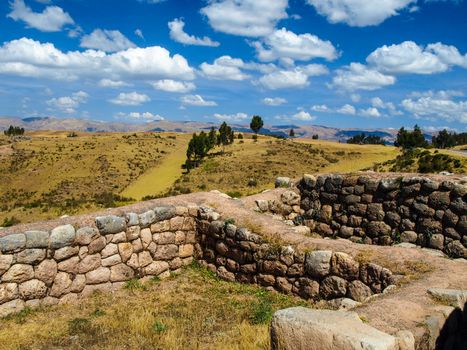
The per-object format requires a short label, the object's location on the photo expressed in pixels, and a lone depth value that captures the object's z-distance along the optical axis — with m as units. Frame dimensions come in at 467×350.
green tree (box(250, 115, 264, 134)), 102.90
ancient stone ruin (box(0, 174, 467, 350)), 8.56
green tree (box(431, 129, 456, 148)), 126.56
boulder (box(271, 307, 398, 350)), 4.45
